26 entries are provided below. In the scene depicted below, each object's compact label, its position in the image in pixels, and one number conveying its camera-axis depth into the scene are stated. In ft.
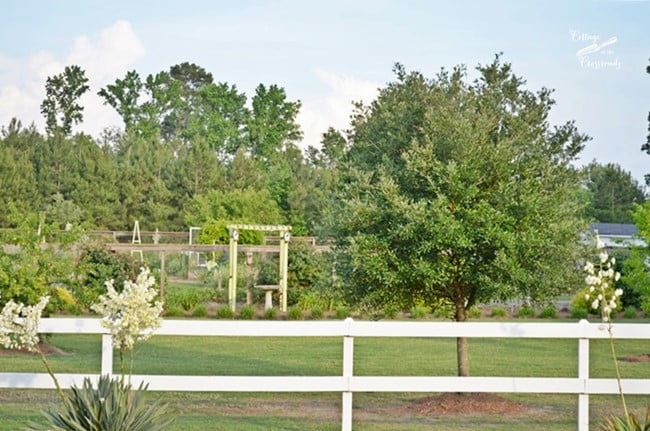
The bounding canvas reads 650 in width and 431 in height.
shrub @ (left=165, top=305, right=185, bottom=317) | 83.97
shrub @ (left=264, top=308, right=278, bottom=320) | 84.02
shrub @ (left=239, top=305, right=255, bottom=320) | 82.84
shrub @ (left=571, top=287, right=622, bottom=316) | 92.23
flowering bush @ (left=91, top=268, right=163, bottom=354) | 24.23
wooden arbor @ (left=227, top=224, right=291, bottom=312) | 89.04
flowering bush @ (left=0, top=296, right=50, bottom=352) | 23.93
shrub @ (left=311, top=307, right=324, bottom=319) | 84.84
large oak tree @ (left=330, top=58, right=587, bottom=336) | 41.73
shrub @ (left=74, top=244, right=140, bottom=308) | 84.94
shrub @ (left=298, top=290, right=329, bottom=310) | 90.68
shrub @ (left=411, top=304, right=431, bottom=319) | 86.69
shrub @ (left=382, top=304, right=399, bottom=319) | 45.93
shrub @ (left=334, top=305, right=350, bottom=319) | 85.15
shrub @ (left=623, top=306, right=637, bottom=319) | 92.24
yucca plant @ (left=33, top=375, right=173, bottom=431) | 25.53
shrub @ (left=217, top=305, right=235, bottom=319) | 82.38
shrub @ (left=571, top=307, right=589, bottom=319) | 91.20
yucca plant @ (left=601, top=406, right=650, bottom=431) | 25.59
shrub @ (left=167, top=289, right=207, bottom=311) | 89.76
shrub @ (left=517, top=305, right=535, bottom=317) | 90.84
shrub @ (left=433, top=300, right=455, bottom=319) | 47.06
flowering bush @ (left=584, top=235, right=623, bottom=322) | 22.97
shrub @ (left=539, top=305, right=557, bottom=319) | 89.92
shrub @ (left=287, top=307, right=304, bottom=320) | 83.87
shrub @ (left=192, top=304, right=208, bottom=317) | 84.53
